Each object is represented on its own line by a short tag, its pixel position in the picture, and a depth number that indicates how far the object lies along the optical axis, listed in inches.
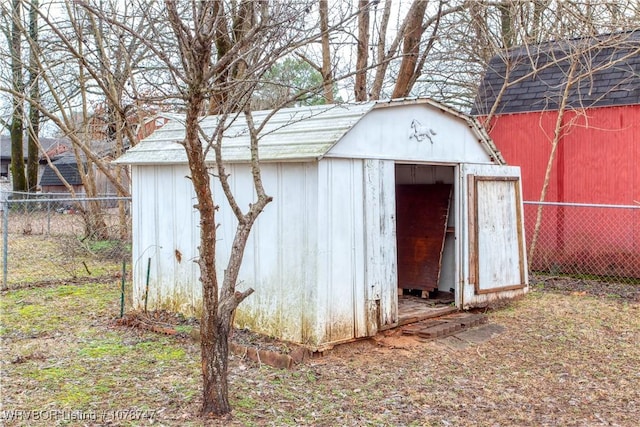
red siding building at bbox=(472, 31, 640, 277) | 380.5
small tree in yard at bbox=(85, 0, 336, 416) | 144.0
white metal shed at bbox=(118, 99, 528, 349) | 227.0
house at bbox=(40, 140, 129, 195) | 1154.2
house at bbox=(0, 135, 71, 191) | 1589.6
